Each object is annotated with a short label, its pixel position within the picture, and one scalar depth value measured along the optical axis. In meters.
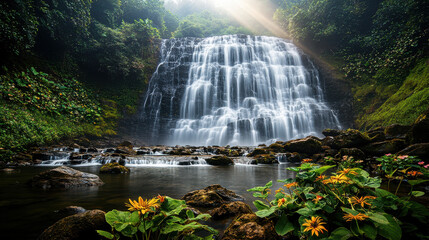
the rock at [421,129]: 5.47
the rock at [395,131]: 8.71
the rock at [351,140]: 8.61
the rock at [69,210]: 2.69
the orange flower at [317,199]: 1.38
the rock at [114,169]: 6.68
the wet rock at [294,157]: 10.25
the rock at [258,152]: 11.69
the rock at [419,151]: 4.66
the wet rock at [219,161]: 9.35
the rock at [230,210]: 2.49
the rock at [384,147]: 6.66
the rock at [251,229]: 1.61
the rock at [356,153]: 7.13
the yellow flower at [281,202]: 1.49
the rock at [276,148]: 12.13
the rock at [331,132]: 13.66
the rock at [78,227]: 1.67
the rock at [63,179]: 4.35
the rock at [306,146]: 10.59
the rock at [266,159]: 10.01
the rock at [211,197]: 3.09
